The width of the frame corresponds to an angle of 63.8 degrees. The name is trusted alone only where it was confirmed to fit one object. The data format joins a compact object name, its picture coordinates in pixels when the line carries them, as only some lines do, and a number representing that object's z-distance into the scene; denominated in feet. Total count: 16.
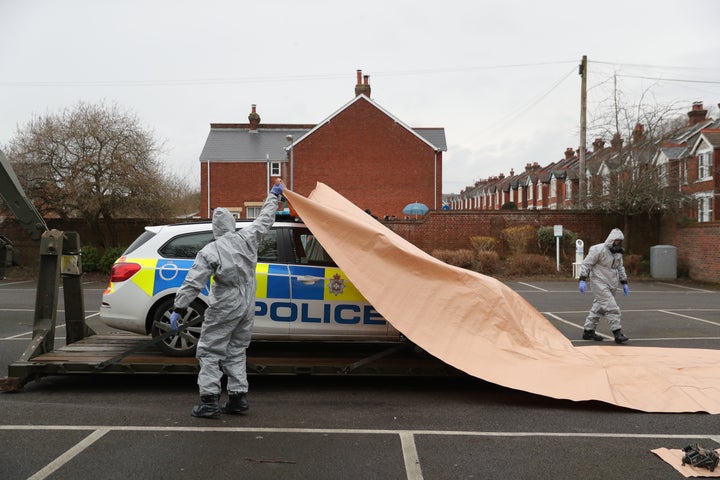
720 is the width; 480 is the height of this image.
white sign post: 67.97
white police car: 20.54
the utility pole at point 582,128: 82.07
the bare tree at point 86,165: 70.54
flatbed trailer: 19.21
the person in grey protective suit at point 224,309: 16.42
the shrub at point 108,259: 71.67
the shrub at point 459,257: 69.72
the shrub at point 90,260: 72.43
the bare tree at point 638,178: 72.84
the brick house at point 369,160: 119.85
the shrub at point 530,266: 69.82
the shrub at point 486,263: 69.97
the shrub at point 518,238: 74.54
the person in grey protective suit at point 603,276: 29.40
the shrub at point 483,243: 74.69
